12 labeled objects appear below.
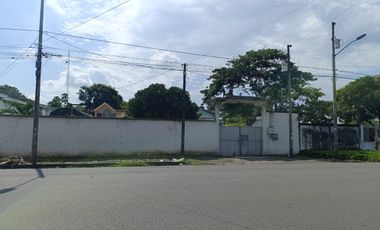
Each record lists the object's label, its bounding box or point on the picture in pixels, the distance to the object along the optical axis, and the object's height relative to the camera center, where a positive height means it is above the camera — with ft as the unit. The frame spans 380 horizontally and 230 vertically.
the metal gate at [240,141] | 117.50 +1.64
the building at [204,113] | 223.18 +16.75
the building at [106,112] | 229.45 +17.71
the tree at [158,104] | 204.64 +19.03
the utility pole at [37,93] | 81.76 +9.51
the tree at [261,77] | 152.97 +24.91
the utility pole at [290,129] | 116.26 +4.86
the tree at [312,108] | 146.00 +13.18
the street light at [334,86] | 115.96 +16.10
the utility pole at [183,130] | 107.52 +3.77
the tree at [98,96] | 329.09 +36.35
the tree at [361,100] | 147.84 +16.08
